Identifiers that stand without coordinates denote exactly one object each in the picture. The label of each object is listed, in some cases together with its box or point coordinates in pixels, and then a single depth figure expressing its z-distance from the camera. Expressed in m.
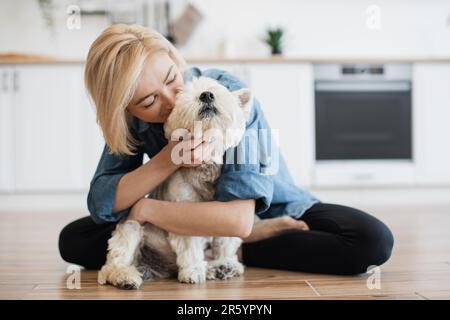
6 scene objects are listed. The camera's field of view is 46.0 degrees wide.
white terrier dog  1.19
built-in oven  3.58
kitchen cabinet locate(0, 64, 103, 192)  3.46
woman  1.27
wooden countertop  3.44
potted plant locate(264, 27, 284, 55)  3.79
